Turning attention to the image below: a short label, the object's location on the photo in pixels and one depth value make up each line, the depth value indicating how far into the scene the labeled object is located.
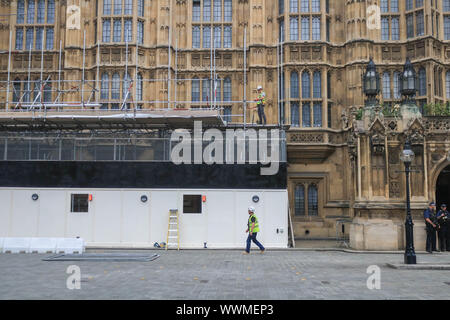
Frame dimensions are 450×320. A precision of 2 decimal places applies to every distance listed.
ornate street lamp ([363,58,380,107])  20.56
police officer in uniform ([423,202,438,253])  18.94
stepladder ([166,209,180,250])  21.14
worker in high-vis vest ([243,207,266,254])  18.56
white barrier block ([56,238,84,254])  18.92
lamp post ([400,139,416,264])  15.07
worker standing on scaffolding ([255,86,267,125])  22.44
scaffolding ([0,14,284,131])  26.14
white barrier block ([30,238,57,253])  19.08
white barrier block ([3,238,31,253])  19.14
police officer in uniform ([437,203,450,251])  19.39
